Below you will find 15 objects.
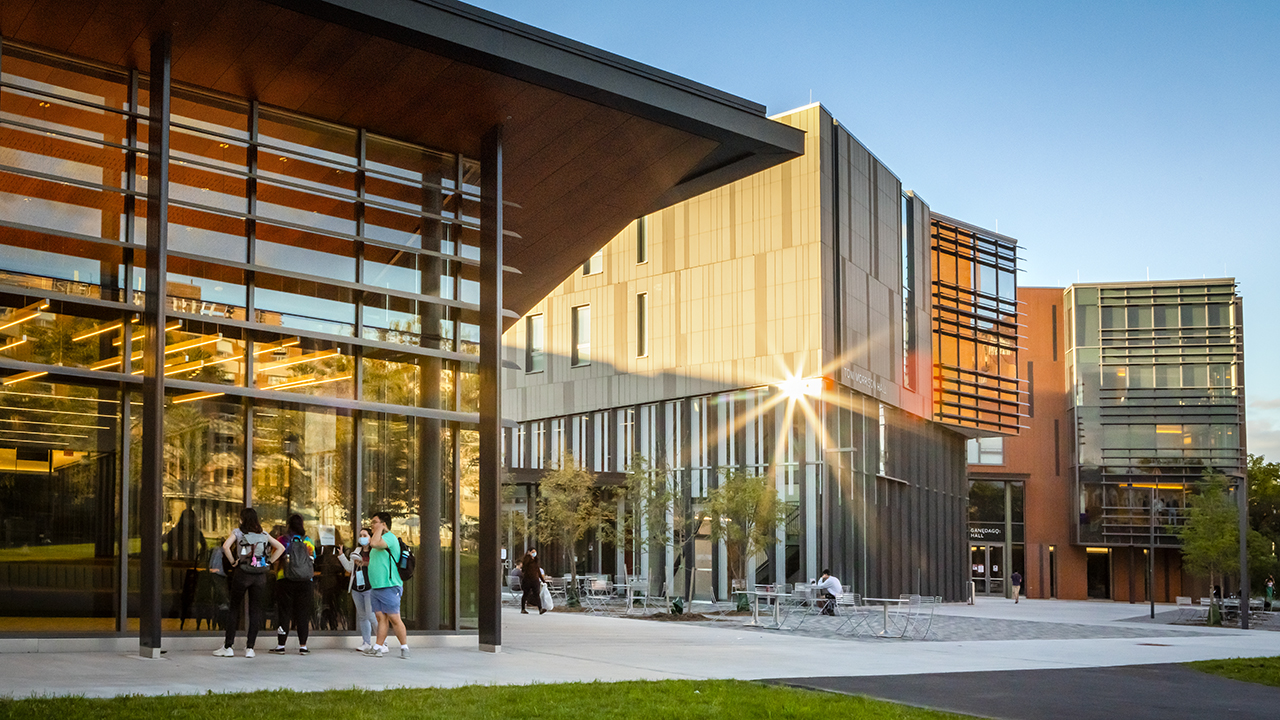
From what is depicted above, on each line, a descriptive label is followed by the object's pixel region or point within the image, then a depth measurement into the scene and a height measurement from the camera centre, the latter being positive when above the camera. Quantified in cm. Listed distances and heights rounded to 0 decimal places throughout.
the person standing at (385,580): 1521 -142
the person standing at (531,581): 3018 -288
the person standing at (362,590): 1552 -160
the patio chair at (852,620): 2636 -357
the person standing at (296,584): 1498 -147
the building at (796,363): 4250 +364
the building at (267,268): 1459 +245
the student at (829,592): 3128 -328
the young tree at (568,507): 4269 -156
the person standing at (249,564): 1436 -117
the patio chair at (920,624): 2514 -362
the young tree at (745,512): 3784 -155
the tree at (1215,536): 4931 -302
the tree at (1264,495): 7619 -204
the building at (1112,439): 6194 +111
